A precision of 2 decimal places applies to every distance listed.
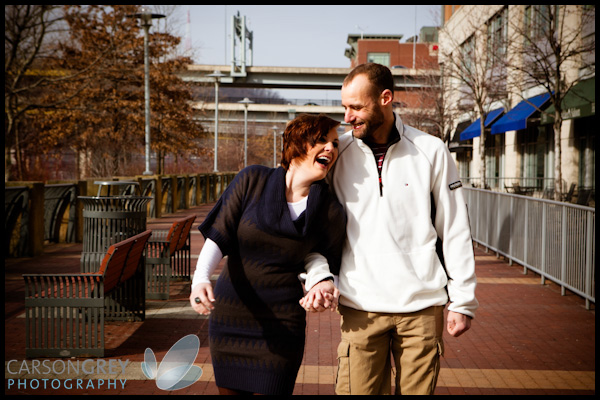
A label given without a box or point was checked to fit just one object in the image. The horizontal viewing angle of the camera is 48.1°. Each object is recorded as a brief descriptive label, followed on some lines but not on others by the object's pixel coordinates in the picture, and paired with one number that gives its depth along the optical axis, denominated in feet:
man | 10.02
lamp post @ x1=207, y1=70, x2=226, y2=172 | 111.86
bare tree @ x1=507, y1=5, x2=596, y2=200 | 54.03
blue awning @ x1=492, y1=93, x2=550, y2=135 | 78.38
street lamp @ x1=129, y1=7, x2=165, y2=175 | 69.10
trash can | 24.91
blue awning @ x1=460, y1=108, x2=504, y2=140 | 101.09
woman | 9.68
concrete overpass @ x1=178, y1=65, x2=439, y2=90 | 179.63
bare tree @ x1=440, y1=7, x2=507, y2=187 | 78.67
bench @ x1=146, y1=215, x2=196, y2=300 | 27.22
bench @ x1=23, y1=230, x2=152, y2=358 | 18.25
